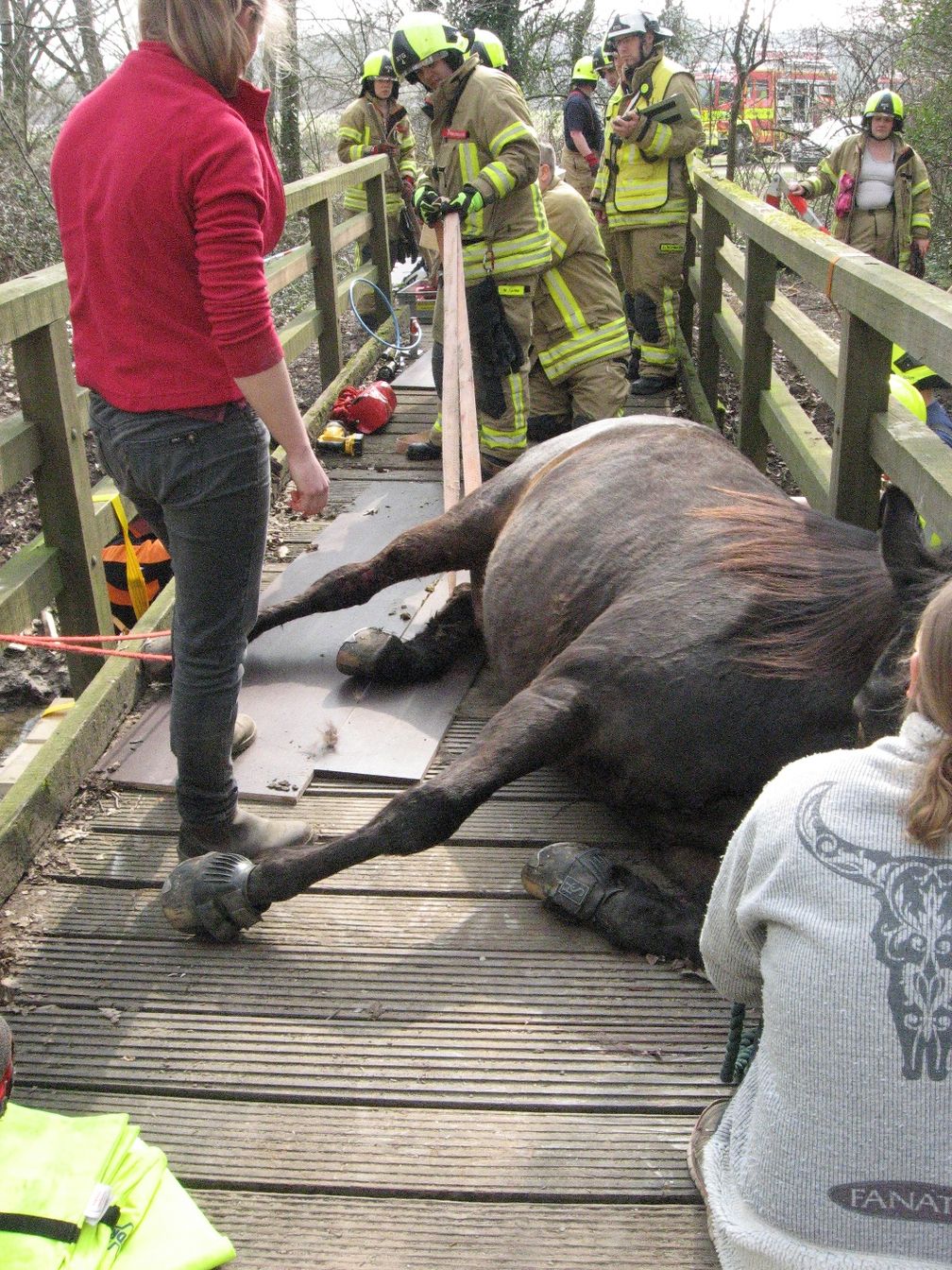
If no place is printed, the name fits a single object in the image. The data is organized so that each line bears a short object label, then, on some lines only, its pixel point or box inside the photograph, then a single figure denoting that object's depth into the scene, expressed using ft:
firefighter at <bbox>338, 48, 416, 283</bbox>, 29.27
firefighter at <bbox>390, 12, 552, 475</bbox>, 16.76
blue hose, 24.83
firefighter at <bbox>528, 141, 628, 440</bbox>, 19.51
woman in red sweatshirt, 6.85
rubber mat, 10.63
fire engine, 50.62
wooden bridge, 6.31
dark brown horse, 7.98
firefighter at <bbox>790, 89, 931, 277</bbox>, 29.40
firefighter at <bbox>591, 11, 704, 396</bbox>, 23.85
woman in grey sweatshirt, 4.62
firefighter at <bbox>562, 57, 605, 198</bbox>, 31.04
